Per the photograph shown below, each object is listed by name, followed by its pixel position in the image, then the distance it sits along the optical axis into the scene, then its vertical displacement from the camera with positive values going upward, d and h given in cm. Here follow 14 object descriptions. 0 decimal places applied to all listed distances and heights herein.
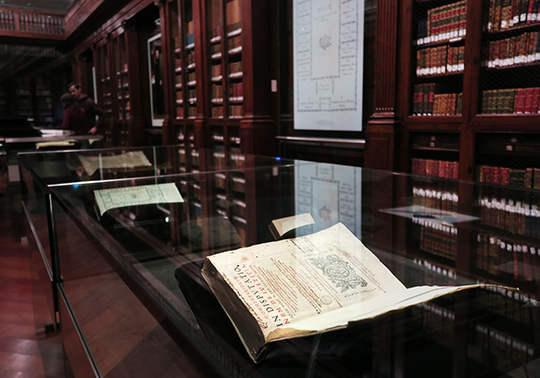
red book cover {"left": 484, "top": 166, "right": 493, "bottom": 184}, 333 -37
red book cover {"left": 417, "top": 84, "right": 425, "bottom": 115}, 370 +25
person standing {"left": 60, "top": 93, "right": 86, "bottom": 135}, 700 +25
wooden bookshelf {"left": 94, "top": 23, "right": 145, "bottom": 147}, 910 +114
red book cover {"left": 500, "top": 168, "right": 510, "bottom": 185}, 324 -37
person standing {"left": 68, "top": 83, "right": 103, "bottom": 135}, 720 +48
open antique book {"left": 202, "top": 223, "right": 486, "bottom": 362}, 50 -22
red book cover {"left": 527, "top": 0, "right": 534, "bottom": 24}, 290 +78
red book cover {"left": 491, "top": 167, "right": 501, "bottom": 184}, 329 -36
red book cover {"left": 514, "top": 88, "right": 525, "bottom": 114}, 306 +18
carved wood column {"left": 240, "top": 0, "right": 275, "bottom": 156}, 530 +61
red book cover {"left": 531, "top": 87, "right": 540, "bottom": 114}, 298 +19
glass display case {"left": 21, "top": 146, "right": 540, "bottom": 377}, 44 -22
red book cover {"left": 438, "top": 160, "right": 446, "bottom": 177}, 365 -35
